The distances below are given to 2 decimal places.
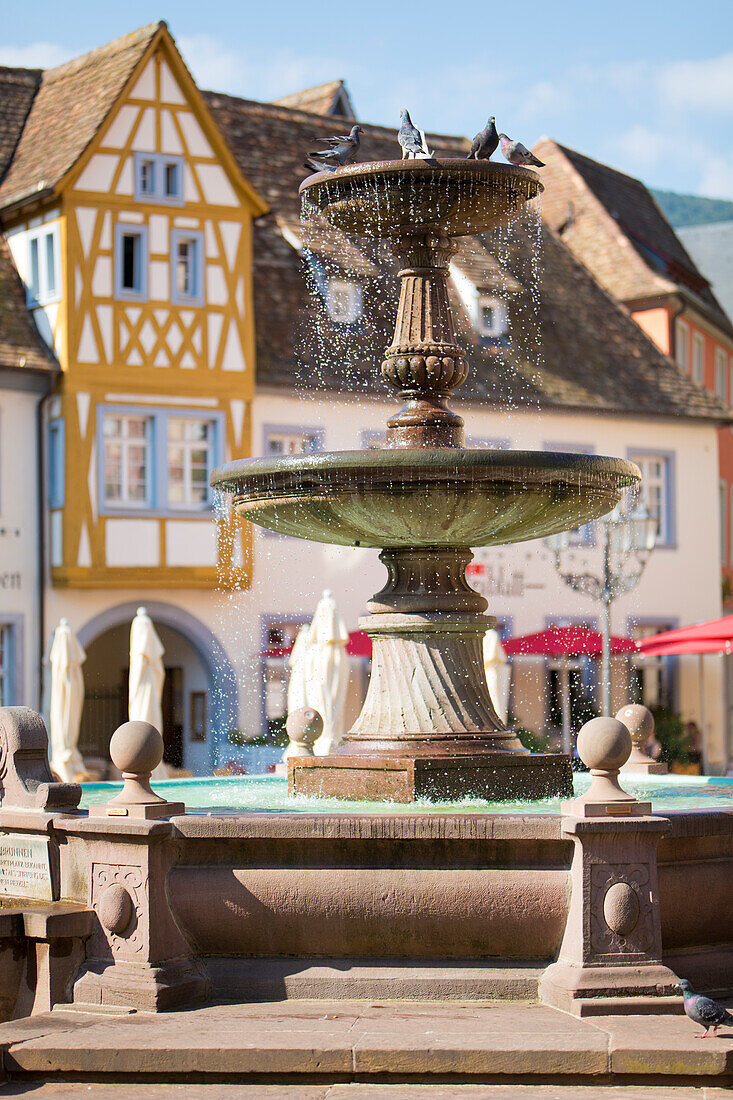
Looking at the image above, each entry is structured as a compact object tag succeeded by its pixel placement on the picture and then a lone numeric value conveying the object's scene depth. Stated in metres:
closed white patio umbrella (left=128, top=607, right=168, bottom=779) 19.84
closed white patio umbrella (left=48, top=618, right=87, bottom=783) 20.59
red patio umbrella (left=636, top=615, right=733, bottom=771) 20.52
